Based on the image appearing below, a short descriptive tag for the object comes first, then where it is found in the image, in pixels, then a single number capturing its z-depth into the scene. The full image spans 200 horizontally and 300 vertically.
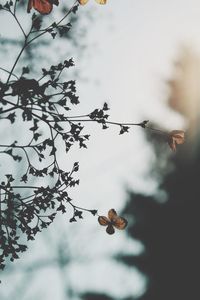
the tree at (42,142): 2.34
